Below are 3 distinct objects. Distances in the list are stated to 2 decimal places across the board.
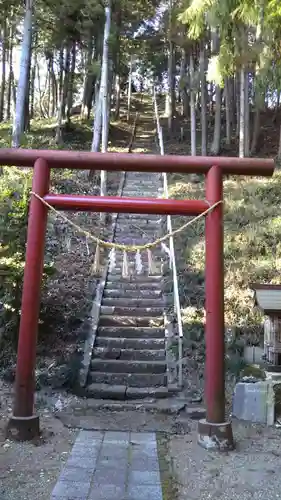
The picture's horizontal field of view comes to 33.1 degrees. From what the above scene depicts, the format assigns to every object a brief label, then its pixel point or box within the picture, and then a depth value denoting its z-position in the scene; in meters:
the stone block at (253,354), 6.97
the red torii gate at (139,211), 4.88
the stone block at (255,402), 5.67
